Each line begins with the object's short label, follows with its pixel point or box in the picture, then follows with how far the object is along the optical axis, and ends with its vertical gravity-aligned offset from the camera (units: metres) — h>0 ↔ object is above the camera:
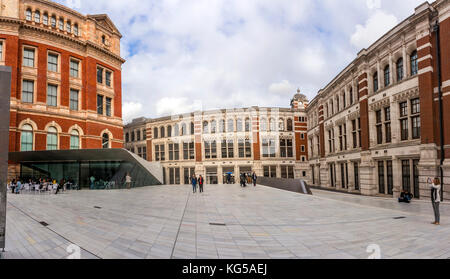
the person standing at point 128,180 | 24.53 -2.43
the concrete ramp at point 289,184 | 19.92 -2.98
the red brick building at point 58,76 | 24.28 +9.30
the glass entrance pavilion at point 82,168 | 23.55 -1.14
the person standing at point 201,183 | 22.56 -2.63
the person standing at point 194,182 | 22.05 -2.43
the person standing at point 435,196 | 8.58 -1.62
